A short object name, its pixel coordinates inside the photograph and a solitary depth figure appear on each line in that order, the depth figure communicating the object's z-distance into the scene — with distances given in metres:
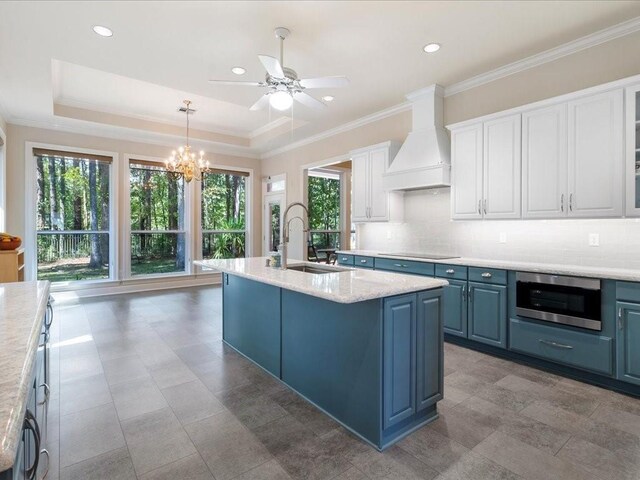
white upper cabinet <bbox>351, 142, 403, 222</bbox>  4.89
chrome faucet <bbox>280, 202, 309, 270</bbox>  3.08
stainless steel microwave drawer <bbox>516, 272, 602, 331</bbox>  2.83
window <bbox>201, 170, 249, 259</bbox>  7.71
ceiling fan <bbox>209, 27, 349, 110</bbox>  3.08
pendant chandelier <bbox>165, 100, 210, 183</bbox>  5.75
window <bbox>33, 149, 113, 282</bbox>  5.97
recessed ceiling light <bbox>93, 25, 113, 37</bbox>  3.13
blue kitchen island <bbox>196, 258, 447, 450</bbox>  2.07
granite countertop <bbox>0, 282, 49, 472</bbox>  0.72
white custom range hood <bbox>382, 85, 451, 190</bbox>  4.17
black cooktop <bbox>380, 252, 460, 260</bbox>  4.17
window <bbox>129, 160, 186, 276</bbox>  6.82
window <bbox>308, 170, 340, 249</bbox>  9.24
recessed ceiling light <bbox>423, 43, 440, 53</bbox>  3.40
